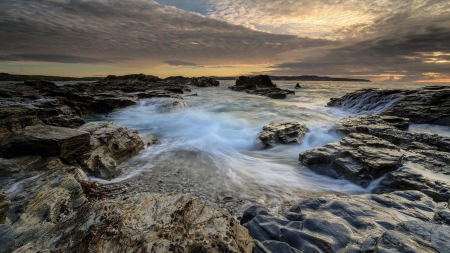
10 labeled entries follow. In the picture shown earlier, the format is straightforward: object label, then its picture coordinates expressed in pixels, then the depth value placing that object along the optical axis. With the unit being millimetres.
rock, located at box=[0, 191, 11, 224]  3385
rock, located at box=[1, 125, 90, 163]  5574
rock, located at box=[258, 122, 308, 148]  10102
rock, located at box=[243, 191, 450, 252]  2859
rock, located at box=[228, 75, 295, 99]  43688
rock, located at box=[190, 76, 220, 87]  65312
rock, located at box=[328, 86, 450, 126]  13352
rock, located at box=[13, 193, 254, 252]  2348
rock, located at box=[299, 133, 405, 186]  6070
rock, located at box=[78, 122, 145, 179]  6184
